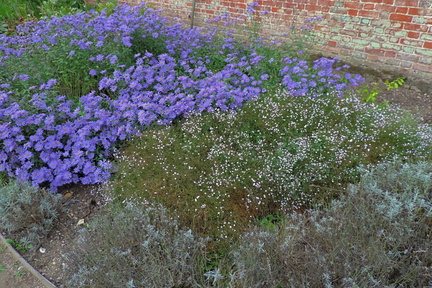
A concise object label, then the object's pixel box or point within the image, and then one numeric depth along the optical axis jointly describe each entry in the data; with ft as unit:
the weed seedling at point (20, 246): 8.91
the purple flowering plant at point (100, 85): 10.46
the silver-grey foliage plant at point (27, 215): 9.08
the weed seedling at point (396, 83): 15.07
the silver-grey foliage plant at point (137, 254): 7.00
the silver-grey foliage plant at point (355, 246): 6.29
